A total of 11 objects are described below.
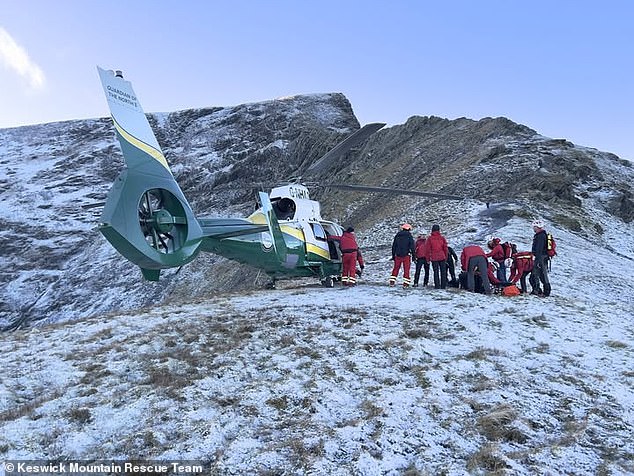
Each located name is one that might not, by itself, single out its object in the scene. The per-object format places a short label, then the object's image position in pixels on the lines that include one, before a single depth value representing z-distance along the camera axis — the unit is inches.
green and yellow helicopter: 333.4
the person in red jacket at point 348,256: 551.5
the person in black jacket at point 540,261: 494.0
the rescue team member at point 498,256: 524.4
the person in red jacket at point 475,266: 490.9
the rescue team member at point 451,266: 531.5
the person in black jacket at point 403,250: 529.0
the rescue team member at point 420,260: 527.5
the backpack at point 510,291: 480.4
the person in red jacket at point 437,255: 511.8
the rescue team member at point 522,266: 501.7
